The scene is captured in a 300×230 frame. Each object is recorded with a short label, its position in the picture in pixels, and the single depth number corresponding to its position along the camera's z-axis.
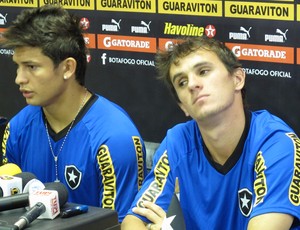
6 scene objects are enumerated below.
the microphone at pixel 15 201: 2.37
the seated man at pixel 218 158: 2.84
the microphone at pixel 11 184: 2.47
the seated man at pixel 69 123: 3.25
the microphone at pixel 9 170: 2.76
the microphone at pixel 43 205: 2.31
